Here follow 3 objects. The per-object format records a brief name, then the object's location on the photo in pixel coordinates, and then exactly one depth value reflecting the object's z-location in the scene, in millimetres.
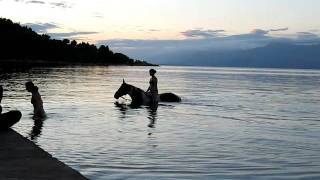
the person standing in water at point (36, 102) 20056
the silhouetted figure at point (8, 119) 16916
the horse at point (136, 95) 33406
